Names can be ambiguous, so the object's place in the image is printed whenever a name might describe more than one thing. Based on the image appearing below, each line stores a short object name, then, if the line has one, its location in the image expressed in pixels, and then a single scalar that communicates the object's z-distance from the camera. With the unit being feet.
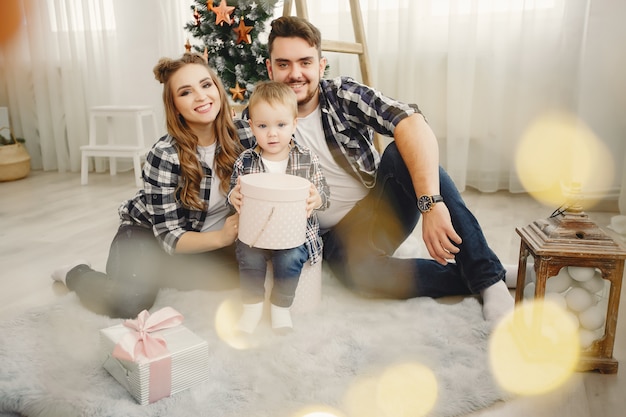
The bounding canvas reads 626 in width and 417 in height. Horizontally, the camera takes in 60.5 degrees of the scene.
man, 4.56
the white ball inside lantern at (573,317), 3.70
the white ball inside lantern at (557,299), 3.69
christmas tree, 8.32
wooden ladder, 7.92
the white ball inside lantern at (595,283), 3.63
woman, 4.71
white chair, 10.58
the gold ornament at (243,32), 8.18
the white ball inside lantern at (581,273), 3.61
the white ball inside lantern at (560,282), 3.69
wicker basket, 10.98
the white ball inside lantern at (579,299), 3.64
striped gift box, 3.38
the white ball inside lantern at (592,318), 3.63
